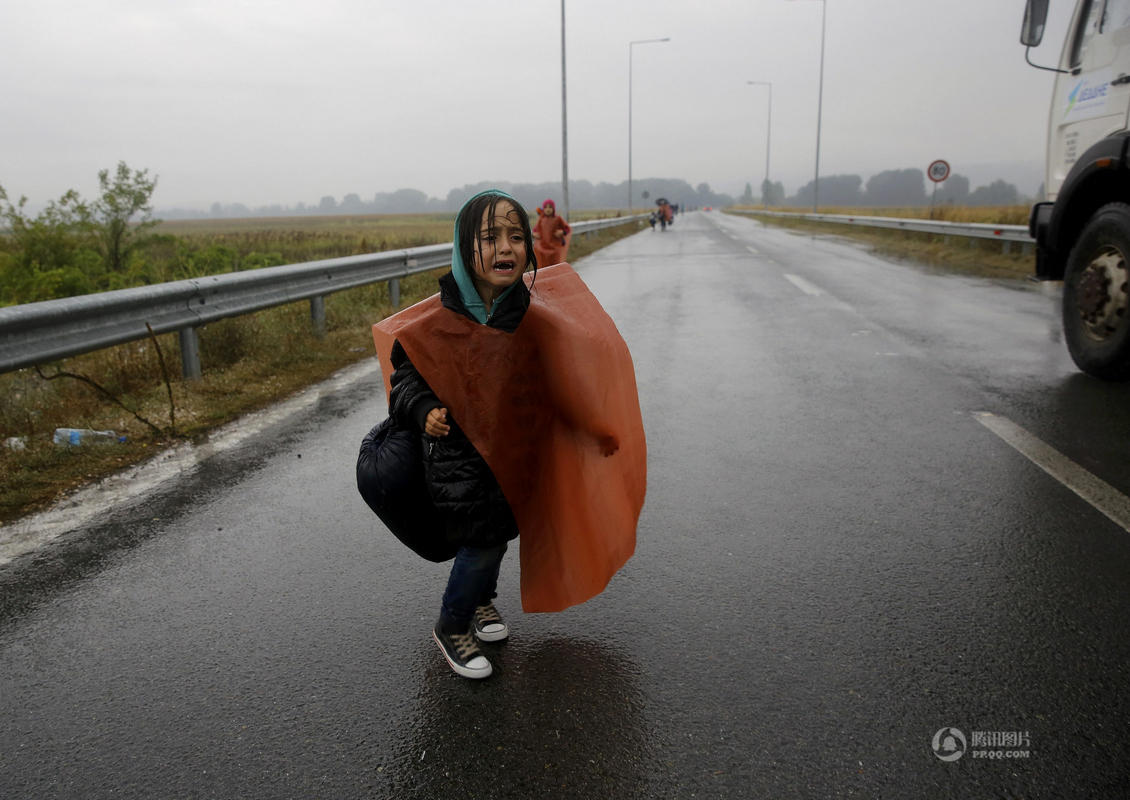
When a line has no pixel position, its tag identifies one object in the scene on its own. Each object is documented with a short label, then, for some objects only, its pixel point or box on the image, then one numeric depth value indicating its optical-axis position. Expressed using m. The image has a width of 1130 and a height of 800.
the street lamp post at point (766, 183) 62.99
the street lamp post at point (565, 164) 26.55
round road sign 25.02
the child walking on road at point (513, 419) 2.26
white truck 5.39
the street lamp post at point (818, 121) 46.72
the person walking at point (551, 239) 14.45
